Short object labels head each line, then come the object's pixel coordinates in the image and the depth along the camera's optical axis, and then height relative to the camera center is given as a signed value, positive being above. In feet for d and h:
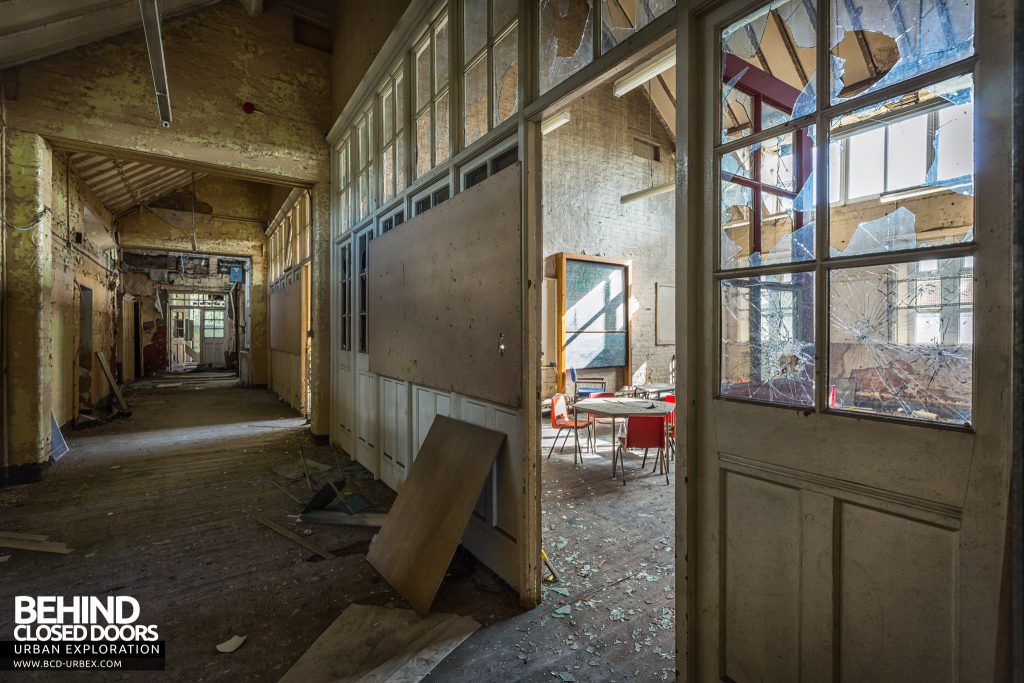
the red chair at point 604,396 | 21.23 -3.00
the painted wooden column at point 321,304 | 20.63 +1.29
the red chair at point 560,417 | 17.93 -3.26
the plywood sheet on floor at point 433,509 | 8.63 -3.60
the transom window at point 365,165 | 16.31 +6.02
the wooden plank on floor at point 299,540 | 10.39 -4.84
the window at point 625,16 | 6.23 +4.38
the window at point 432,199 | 11.54 +3.46
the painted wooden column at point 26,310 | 15.60 +0.82
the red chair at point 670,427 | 16.26 -3.41
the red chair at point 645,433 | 14.65 -3.12
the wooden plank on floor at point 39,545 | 10.59 -4.81
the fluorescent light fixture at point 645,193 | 22.90 +7.36
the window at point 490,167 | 9.10 +3.44
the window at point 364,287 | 16.55 +1.65
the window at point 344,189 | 18.54 +5.89
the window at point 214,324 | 62.90 +1.30
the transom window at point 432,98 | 11.48 +5.95
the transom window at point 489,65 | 9.06 +5.47
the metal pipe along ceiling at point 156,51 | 9.72 +6.41
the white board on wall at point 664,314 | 30.83 +1.23
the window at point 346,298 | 18.38 +1.42
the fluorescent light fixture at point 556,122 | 20.70 +9.48
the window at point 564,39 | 7.22 +4.75
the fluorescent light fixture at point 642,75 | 10.98 +7.21
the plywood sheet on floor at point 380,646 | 6.78 -4.87
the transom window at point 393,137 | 13.82 +6.02
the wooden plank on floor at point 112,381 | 26.61 -2.66
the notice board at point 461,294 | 8.51 +0.87
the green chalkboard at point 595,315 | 26.66 +1.04
